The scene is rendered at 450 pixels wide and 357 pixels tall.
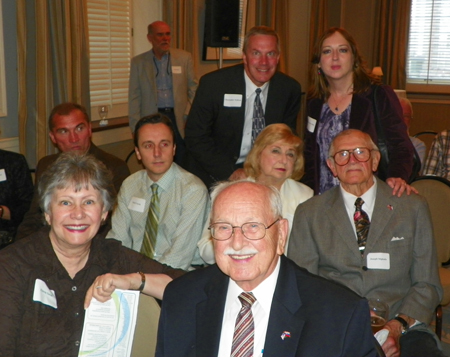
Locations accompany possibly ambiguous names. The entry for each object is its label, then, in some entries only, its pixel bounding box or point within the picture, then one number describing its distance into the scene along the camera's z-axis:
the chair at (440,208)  3.40
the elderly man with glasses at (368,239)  2.61
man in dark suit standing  3.78
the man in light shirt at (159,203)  3.15
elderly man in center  1.60
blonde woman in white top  3.25
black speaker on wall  6.79
